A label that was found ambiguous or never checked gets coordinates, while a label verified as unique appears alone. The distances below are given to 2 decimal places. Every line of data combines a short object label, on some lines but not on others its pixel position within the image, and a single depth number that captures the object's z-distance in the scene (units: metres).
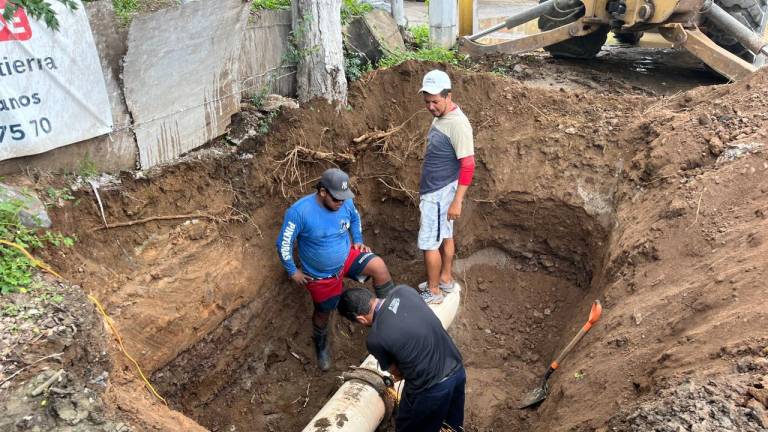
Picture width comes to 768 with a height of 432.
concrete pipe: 4.21
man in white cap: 4.74
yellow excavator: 6.67
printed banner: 3.87
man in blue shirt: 4.75
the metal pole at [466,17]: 8.37
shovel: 4.45
